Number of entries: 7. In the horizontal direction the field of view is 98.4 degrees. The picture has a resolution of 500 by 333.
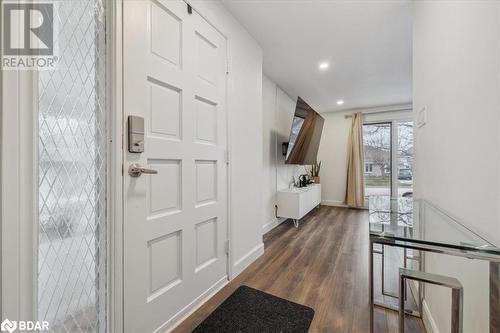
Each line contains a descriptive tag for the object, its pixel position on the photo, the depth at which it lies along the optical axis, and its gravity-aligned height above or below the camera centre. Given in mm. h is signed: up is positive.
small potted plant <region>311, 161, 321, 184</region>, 5293 -117
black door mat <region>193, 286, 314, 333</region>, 1389 -1039
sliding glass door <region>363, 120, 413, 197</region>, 4965 +228
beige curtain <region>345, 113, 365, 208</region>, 5145 -8
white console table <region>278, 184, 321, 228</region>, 3611 -639
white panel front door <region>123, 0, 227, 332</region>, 1177 +15
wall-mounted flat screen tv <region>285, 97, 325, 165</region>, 3411 +544
